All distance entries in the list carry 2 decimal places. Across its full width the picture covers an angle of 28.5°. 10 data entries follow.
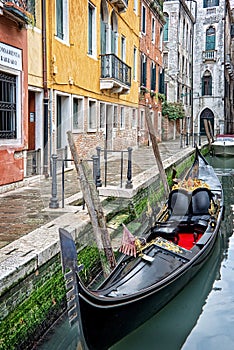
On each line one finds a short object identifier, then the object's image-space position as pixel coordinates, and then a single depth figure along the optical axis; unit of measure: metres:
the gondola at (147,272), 3.11
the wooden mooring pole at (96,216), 4.94
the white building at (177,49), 25.33
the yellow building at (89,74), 8.66
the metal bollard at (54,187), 5.74
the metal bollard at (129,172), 7.52
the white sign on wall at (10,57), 6.57
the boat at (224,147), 20.34
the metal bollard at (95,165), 6.74
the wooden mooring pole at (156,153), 8.34
